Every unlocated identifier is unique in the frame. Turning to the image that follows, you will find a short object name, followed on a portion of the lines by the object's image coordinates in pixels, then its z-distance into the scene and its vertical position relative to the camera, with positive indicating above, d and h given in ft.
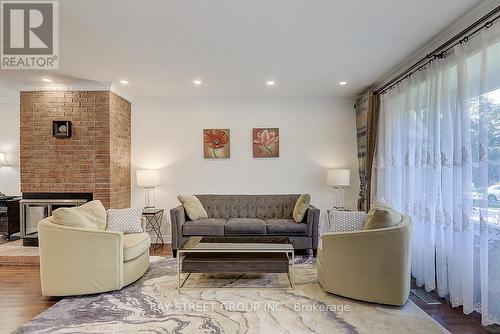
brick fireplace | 14.88 +1.35
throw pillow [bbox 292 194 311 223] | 14.33 -2.04
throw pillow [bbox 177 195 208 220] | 14.67 -2.01
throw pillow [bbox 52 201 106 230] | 9.78 -1.73
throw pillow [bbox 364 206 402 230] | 8.96 -1.68
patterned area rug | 7.55 -4.30
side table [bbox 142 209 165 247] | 16.93 -3.37
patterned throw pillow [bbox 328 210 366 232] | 10.73 -2.06
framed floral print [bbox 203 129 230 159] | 17.28 +1.61
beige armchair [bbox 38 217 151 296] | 9.39 -3.02
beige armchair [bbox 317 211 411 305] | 8.58 -3.02
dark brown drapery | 14.61 +1.75
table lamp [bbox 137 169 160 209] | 15.90 -0.47
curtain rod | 7.52 +3.97
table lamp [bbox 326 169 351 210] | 15.67 -0.57
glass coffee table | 9.65 -3.16
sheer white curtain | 7.59 -0.14
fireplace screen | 14.83 -2.13
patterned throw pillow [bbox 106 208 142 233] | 11.91 -2.18
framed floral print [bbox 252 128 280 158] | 17.34 +1.64
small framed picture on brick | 14.76 +2.20
